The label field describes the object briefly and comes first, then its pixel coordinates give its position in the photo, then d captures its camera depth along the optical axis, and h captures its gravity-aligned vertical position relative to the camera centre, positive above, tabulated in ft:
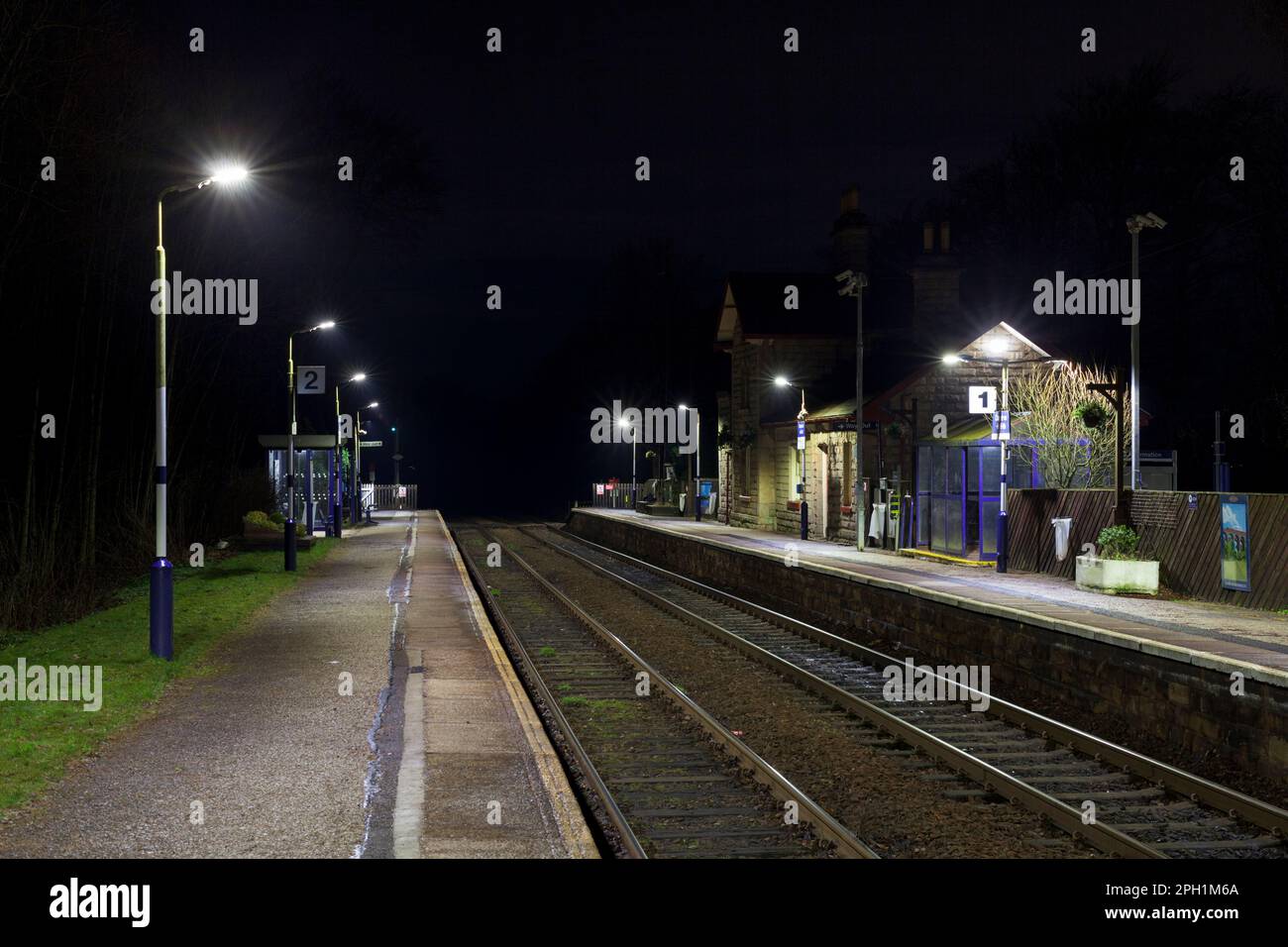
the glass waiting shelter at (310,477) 128.36 +0.07
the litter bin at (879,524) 100.78 -3.98
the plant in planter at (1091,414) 72.33 +3.53
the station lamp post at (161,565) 46.65 -3.22
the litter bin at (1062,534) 70.38 -3.38
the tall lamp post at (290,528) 89.20 -3.58
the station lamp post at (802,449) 115.65 +2.51
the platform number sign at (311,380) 112.47 +9.02
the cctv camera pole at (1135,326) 70.08 +8.65
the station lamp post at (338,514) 137.28 -4.01
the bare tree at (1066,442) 83.61 +2.23
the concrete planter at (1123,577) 60.23 -5.02
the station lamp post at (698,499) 164.45 -3.07
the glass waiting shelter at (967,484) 84.84 -0.67
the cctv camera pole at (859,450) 98.43 +2.06
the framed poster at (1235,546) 54.85 -3.24
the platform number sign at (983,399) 82.79 +5.17
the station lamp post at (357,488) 175.15 -1.53
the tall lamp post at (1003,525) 75.82 -3.09
